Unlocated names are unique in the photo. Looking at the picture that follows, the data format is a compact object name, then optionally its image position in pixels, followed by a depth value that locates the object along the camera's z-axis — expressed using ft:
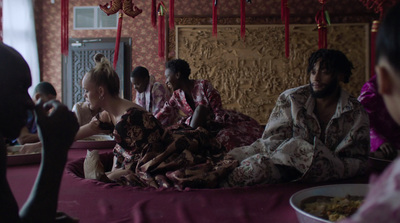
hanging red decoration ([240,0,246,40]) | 8.22
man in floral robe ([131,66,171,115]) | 10.85
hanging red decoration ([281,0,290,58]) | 8.87
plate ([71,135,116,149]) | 7.49
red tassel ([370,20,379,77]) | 7.03
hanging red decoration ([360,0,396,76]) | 7.32
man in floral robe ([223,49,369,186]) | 4.80
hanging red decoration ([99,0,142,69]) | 7.86
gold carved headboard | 16.47
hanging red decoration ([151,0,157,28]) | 8.43
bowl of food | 2.59
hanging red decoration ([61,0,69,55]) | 6.89
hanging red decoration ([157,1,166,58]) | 10.13
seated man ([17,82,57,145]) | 7.04
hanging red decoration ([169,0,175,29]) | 8.23
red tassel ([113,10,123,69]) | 8.57
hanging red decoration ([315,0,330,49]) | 10.01
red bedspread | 3.32
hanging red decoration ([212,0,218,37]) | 8.53
